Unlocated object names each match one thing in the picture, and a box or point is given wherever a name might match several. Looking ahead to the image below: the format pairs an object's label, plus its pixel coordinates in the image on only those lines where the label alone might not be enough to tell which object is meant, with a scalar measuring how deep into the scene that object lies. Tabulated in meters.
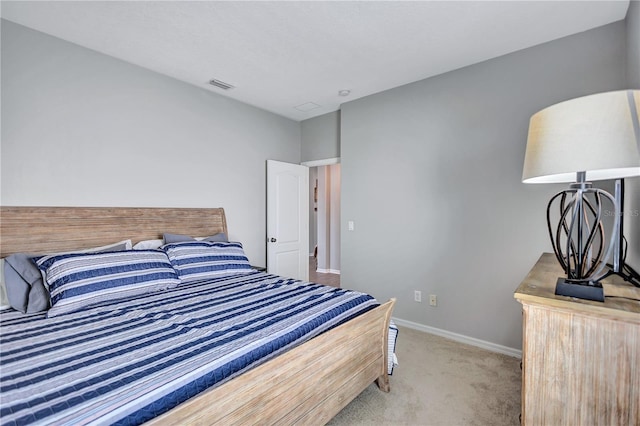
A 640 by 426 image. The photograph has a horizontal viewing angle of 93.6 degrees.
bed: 1.15
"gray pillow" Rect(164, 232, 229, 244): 2.83
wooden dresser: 0.90
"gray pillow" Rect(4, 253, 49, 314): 1.85
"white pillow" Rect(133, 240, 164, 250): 2.71
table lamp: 0.92
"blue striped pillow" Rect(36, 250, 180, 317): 1.82
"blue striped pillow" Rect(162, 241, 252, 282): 2.52
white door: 3.99
